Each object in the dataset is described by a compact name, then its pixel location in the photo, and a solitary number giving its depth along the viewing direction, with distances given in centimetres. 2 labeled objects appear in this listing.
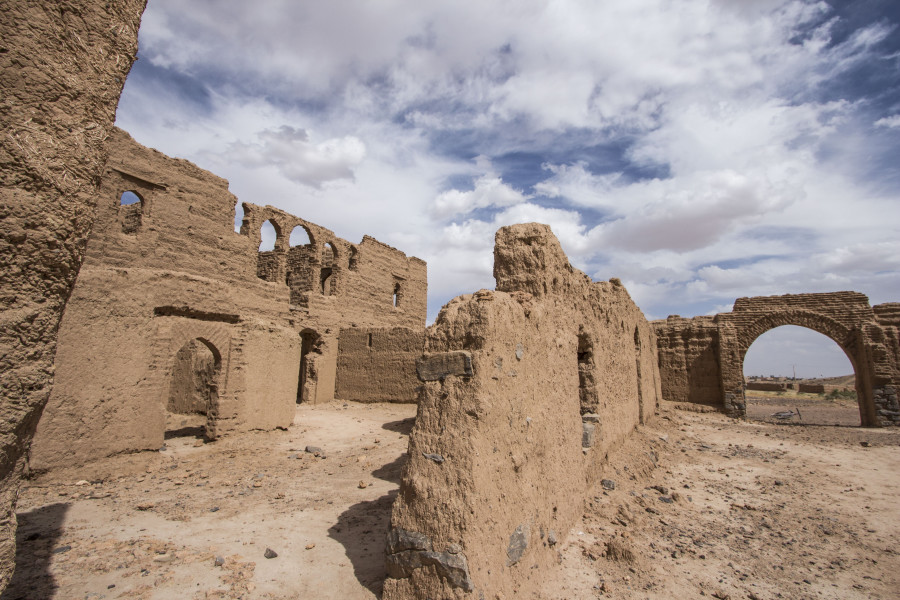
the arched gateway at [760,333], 1331
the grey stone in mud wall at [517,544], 313
